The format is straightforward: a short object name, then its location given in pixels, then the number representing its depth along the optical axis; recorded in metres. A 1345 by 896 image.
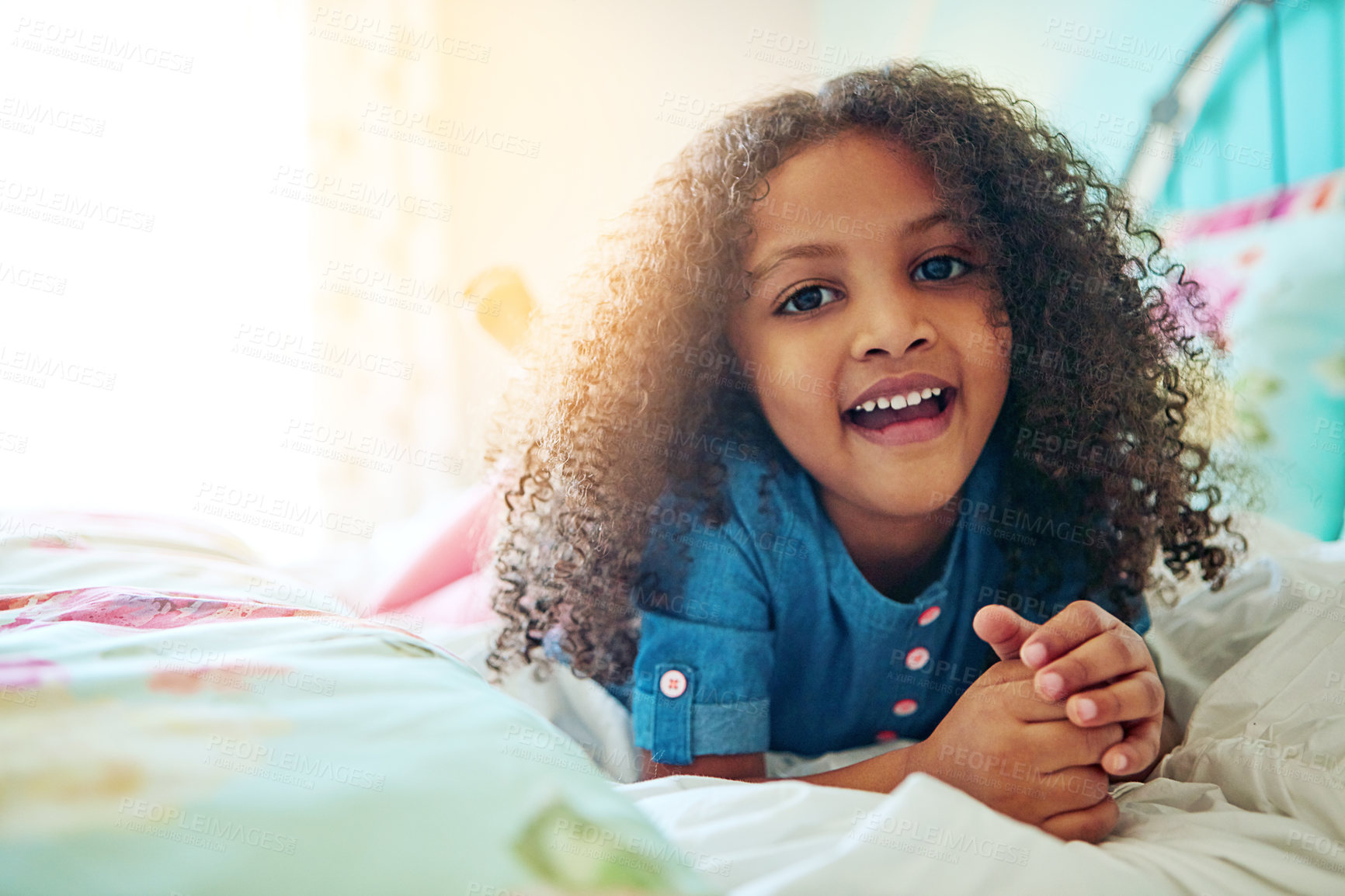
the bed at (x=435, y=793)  0.37
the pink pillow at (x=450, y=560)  1.15
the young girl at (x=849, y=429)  0.73
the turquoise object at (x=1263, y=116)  1.11
